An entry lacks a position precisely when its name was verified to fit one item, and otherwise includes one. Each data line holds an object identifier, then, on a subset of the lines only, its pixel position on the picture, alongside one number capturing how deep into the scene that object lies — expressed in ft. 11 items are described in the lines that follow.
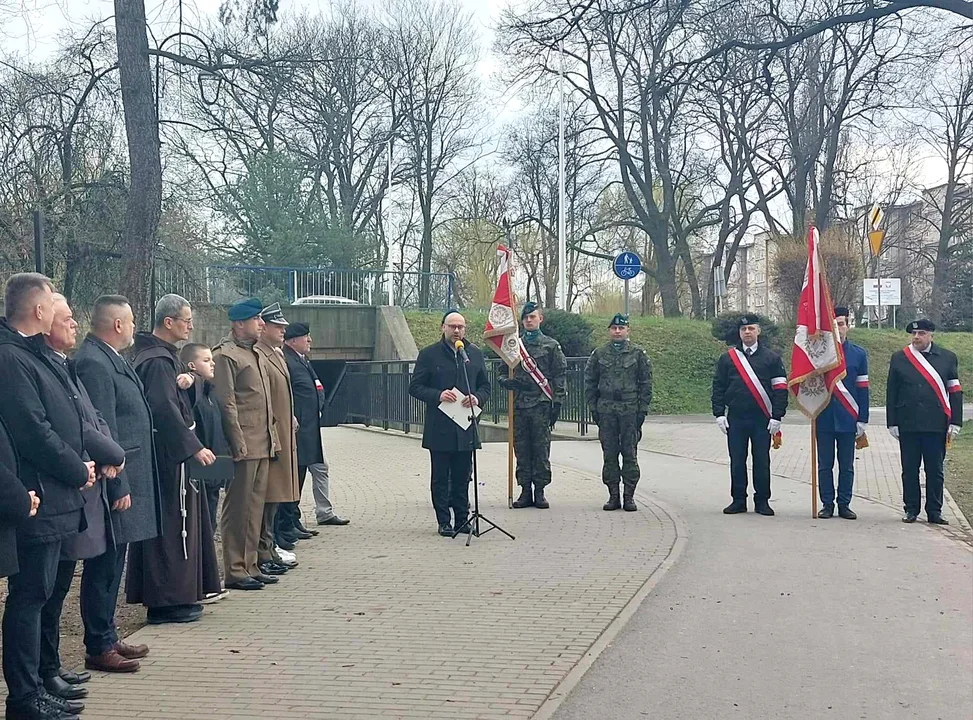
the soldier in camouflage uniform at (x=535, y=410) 37.29
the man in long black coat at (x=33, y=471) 15.37
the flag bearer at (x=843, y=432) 35.37
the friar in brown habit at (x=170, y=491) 20.88
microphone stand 31.58
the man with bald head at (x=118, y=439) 18.67
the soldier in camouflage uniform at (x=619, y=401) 36.73
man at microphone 32.30
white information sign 117.50
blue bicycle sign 66.28
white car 92.68
